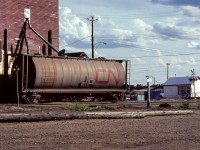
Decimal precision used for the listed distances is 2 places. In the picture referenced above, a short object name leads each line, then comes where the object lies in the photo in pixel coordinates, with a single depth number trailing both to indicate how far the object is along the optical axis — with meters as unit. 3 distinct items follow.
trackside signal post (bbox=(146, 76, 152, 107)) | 27.05
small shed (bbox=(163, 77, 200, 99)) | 82.44
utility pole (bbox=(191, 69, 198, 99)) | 81.44
